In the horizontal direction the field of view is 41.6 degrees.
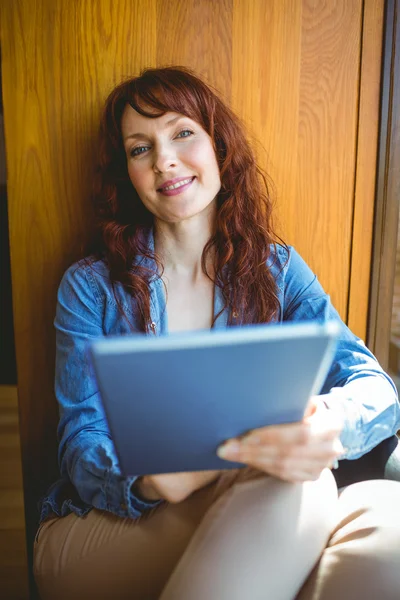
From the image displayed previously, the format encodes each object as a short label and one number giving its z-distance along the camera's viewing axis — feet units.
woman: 2.48
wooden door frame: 4.14
